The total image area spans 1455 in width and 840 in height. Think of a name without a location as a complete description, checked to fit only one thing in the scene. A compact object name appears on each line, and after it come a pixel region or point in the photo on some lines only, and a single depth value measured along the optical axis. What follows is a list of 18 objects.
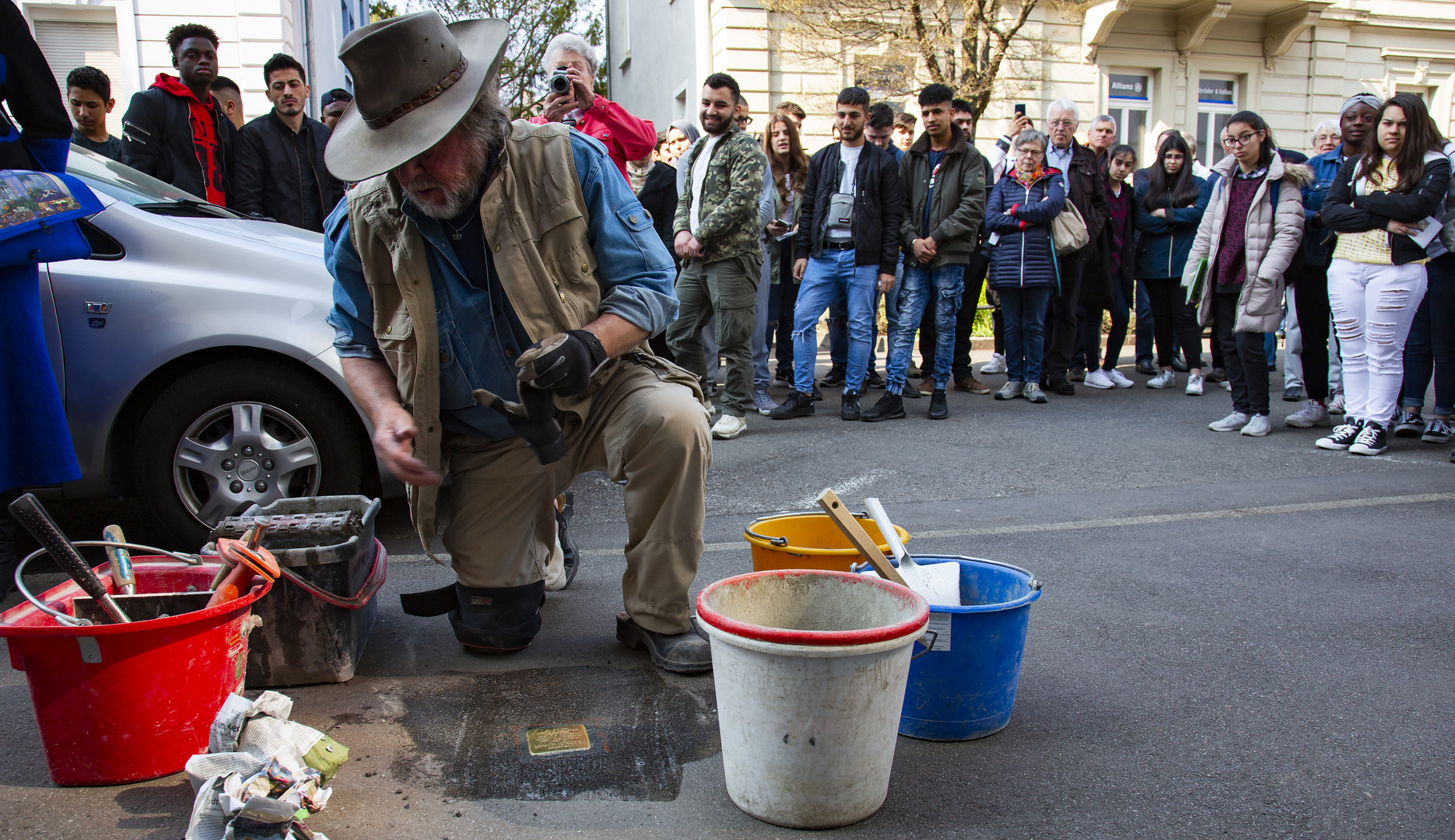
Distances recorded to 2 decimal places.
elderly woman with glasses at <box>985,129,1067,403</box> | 7.48
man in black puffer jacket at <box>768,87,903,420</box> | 6.86
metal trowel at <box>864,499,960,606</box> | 2.57
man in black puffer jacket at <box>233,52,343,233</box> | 6.16
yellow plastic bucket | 2.79
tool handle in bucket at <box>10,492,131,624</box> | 2.22
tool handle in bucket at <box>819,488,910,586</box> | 2.44
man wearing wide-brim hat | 2.60
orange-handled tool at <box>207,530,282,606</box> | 2.43
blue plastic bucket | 2.37
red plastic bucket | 2.18
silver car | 3.68
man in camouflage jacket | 6.19
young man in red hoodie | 5.91
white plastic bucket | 1.97
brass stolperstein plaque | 2.47
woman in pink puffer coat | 6.44
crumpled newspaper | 1.87
